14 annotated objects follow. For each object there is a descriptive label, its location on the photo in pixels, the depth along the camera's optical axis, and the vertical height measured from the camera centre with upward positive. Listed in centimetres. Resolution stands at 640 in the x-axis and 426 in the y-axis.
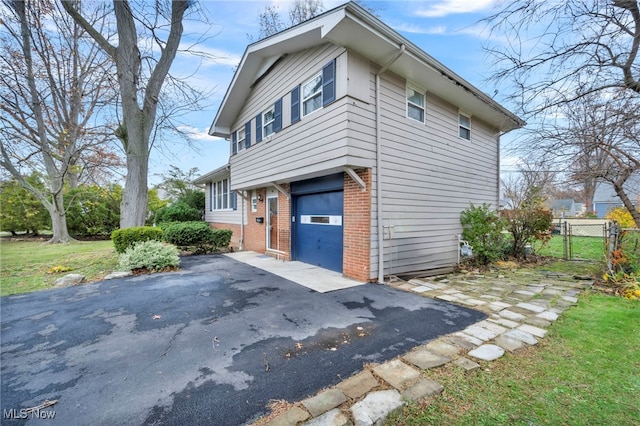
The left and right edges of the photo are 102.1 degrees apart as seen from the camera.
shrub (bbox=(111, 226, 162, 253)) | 762 -66
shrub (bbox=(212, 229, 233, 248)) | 1064 -95
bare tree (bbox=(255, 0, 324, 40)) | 1323 +1044
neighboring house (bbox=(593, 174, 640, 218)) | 2639 +144
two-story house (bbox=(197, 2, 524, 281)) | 552 +182
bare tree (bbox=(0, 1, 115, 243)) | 964 +533
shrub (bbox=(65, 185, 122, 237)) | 1579 +22
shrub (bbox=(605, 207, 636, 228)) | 973 -16
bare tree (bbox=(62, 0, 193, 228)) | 808 +480
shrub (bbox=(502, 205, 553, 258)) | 805 -39
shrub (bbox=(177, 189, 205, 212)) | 1746 +96
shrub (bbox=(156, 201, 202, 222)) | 1498 +4
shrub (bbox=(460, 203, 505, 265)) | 734 -64
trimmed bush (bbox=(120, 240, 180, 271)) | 694 -117
